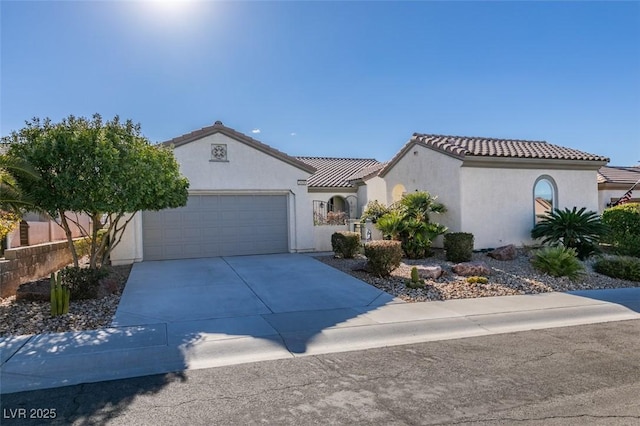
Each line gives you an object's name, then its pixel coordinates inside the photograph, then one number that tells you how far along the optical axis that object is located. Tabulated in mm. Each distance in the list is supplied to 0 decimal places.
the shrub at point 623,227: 14142
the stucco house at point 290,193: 15156
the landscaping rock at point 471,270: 11625
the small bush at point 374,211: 16578
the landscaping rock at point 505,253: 14070
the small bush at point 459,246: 13641
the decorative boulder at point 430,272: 11227
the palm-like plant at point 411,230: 14445
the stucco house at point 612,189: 23722
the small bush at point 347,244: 14794
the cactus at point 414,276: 10281
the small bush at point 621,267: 11750
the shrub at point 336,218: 21609
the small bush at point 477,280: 10703
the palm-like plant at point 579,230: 14188
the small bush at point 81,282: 8672
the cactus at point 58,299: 7562
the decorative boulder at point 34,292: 8727
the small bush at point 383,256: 11133
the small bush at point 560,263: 11516
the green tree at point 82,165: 8273
